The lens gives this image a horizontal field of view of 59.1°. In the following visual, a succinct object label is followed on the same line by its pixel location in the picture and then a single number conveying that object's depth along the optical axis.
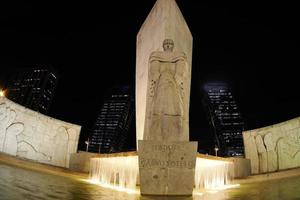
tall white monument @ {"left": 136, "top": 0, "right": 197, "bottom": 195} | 7.02
